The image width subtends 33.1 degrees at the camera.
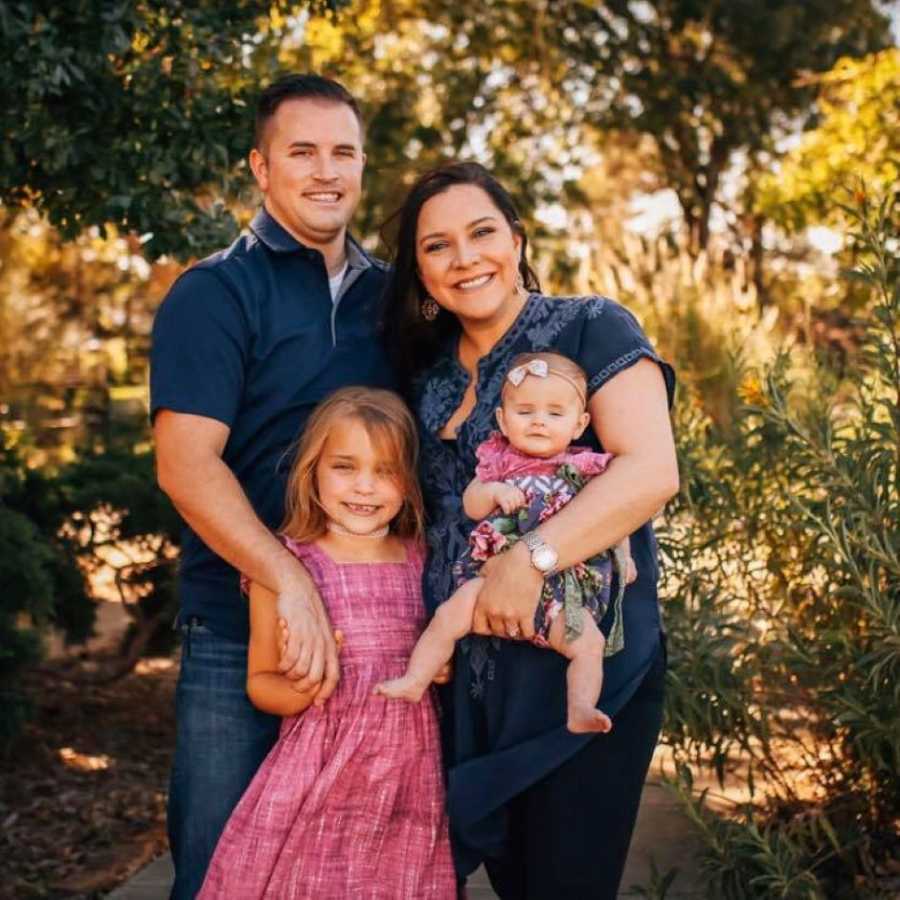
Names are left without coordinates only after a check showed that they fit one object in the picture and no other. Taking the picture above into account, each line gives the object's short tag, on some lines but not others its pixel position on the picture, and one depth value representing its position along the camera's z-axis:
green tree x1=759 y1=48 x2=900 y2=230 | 9.52
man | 3.27
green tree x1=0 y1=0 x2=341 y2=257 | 5.17
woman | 3.01
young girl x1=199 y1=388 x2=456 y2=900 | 3.20
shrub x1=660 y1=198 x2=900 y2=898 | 3.88
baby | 2.98
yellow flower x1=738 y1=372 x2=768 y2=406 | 3.90
